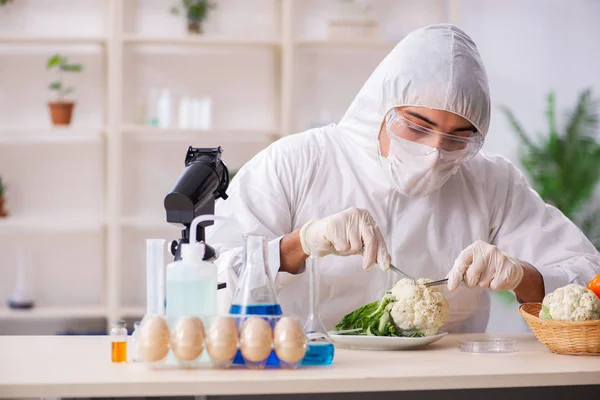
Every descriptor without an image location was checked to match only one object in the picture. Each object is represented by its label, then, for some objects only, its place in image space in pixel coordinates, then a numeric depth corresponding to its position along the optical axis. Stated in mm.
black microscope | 1697
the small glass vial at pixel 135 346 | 1617
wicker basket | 1765
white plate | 1809
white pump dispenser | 1613
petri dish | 1824
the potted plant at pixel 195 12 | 4412
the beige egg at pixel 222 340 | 1562
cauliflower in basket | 1776
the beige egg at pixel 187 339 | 1557
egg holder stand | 1563
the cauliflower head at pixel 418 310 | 1842
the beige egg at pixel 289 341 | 1577
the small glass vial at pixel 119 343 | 1650
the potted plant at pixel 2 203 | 4326
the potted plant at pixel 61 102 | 4204
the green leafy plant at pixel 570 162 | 4533
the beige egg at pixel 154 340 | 1565
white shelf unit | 4212
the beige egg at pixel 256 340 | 1568
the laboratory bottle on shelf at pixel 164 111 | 4363
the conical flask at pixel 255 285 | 1637
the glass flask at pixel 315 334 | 1637
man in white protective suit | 2030
